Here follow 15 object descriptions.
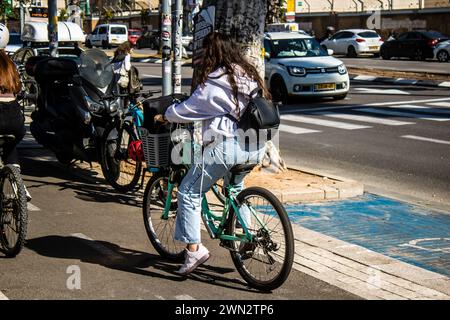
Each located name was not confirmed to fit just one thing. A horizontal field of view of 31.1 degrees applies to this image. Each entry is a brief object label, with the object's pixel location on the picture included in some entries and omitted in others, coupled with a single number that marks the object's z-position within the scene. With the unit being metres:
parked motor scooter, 9.92
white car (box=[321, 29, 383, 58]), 44.38
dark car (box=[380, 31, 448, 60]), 39.66
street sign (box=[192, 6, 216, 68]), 9.50
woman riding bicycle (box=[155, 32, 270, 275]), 5.80
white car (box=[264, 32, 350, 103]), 20.45
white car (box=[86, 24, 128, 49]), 63.56
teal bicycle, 5.61
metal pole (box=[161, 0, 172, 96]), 11.51
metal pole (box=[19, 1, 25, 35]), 31.11
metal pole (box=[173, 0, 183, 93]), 11.12
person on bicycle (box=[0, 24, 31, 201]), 6.82
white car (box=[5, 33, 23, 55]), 32.19
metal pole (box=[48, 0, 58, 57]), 17.34
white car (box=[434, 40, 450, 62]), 38.25
